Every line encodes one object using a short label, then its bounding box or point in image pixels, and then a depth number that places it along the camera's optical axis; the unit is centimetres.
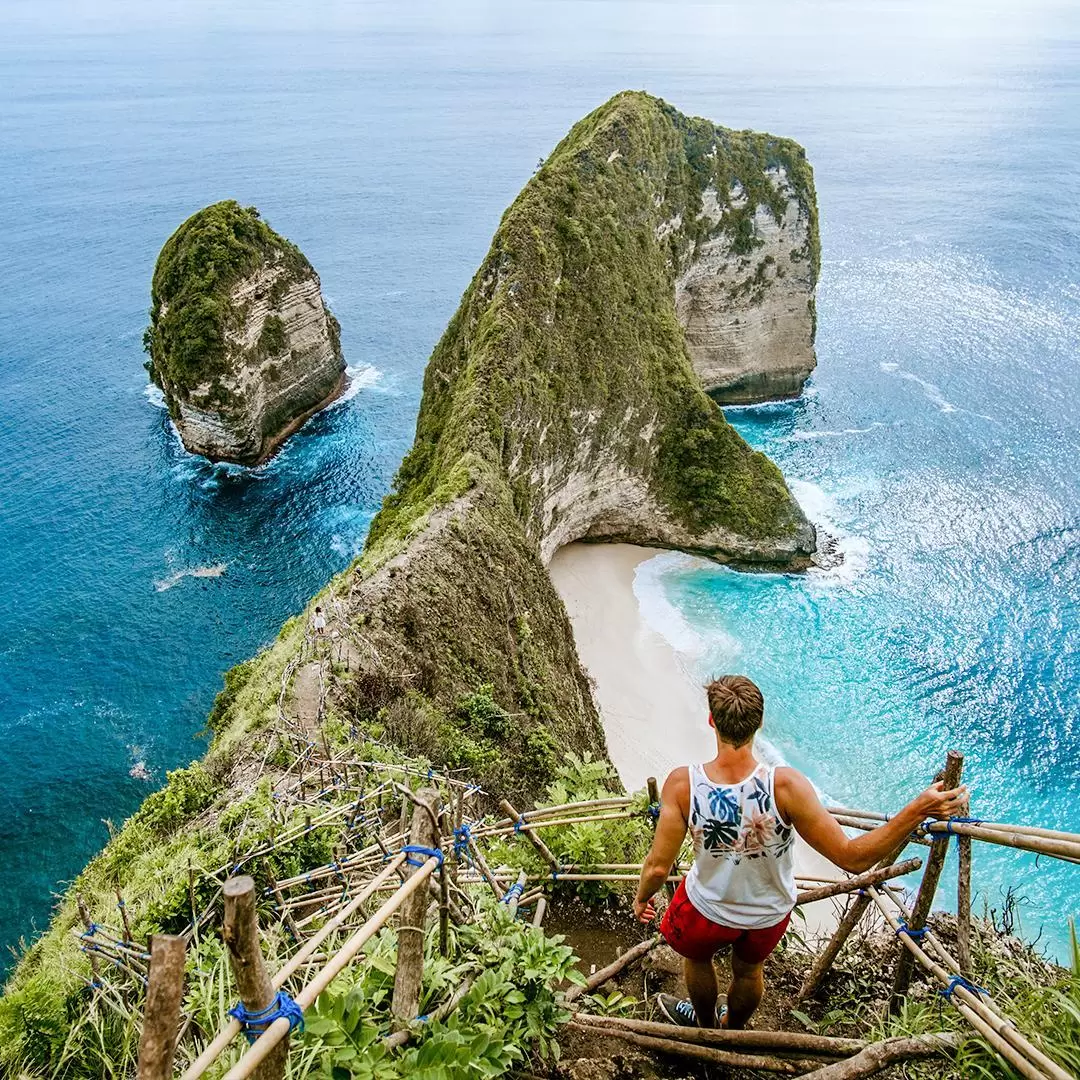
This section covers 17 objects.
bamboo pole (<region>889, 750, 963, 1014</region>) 532
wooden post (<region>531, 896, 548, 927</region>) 681
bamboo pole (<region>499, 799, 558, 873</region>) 766
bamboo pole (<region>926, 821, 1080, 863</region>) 486
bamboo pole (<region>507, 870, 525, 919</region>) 653
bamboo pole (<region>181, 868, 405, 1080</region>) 343
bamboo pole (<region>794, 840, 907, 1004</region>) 666
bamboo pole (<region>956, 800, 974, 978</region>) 541
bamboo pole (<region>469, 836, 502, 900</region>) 649
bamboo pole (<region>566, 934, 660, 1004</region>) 682
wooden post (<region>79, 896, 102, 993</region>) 568
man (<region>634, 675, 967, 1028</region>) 507
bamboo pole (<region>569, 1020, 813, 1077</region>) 574
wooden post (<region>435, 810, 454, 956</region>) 521
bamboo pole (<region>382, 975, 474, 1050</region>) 468
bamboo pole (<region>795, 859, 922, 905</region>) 617
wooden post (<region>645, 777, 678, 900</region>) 778
